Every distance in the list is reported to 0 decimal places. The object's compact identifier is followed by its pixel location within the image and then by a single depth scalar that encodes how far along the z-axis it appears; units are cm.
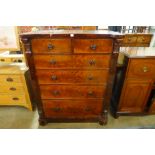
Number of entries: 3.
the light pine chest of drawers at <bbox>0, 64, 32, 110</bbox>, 178
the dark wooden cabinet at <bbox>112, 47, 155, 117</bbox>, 150
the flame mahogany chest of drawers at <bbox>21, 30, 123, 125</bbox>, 124
